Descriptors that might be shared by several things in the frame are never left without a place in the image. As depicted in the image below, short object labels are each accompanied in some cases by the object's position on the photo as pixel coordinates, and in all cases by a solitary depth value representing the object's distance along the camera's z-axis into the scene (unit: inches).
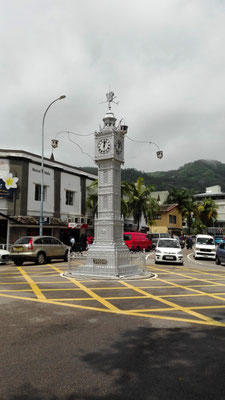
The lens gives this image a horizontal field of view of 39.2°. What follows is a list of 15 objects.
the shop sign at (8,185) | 1023.2
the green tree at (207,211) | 2542.3
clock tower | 523.5
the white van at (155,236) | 1419.8
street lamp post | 880.4
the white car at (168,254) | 757.6
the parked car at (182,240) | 1507.5
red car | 1108.3
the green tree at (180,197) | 2395.4
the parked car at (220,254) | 781.3
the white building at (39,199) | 1032.8
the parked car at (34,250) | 700.0
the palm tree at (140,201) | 1537.9
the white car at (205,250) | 934.4
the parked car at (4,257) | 709.9
